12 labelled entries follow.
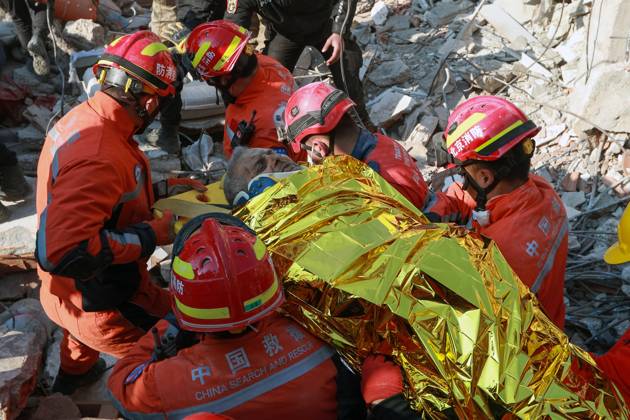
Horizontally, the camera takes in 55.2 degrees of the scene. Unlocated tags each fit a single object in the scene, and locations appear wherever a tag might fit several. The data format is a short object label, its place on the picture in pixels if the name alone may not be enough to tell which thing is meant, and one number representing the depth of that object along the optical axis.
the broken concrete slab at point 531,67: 6.40
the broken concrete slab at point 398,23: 8.15
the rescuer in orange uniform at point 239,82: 4.04
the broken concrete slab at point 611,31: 5.52
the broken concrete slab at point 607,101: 5.05
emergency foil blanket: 1.98
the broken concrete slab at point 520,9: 7.30
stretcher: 3.17
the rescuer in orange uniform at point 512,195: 2.79
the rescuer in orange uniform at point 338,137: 3.27
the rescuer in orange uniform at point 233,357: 2.03
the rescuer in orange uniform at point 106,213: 2.62
